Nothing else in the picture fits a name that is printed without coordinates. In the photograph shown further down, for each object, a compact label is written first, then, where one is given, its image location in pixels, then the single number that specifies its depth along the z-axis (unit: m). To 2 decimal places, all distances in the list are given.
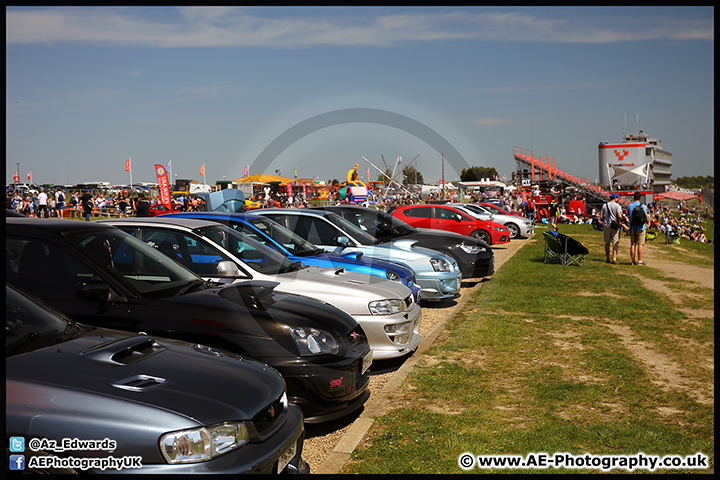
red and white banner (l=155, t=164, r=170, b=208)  25.70
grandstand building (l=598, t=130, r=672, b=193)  82.50
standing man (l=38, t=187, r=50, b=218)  29.08
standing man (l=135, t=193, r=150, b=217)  17.72
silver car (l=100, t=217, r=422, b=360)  5.83
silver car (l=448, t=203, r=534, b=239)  24.30
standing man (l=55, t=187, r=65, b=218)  29.78
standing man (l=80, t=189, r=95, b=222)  24.97
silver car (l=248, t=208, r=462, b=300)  9.35
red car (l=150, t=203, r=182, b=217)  19.73
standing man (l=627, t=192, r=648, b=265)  15.00
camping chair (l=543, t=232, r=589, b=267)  15.22
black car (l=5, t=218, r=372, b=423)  4.16
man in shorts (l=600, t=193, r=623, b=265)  15.23
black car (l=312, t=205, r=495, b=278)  11.53
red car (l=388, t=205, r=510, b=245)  18.47
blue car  7.48
